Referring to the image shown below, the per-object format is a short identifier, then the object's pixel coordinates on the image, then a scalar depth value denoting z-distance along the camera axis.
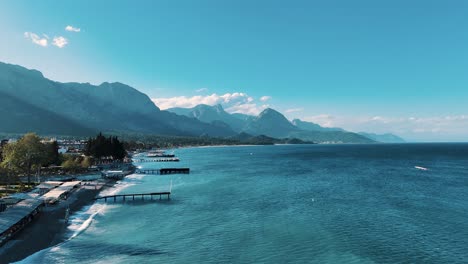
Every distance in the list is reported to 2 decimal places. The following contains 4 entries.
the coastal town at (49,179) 54.78
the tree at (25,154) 87.44
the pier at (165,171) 147.25
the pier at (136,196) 81.94
